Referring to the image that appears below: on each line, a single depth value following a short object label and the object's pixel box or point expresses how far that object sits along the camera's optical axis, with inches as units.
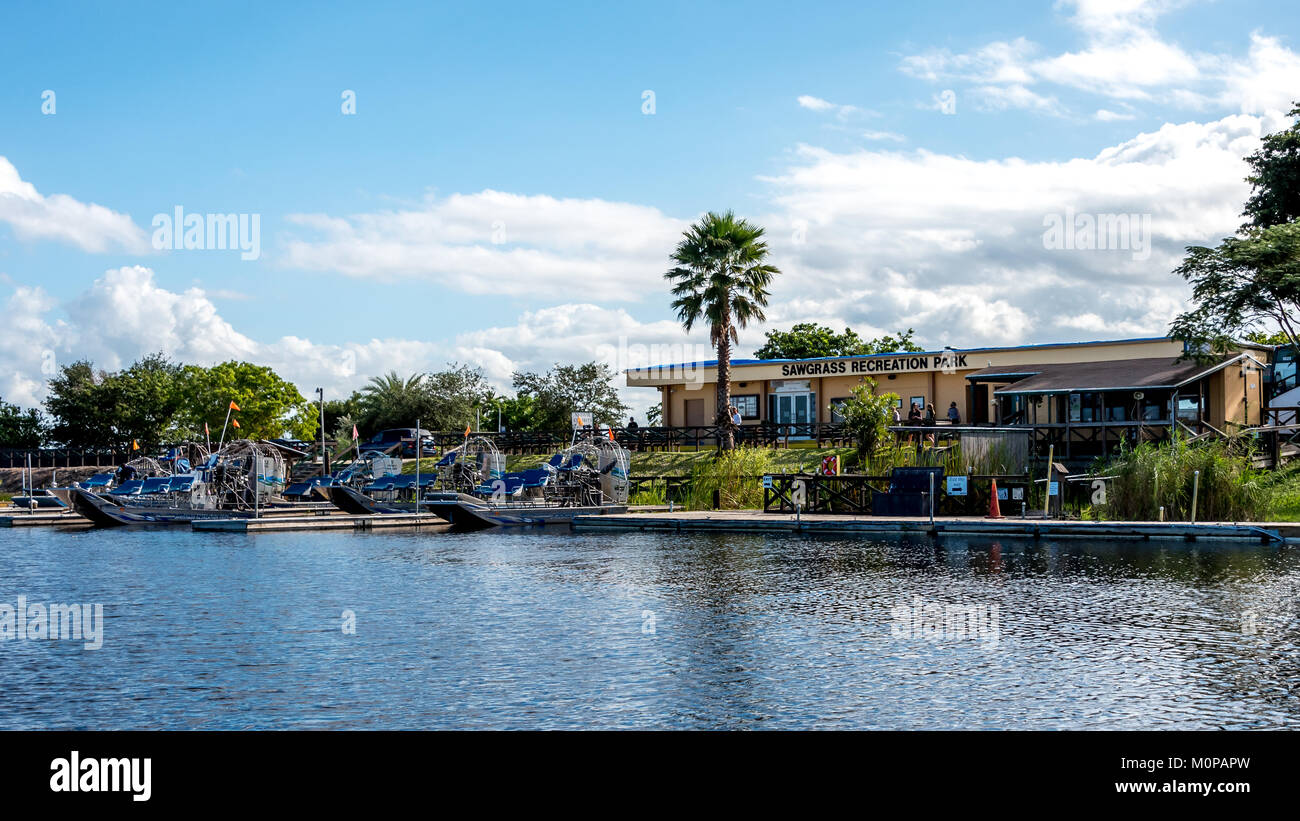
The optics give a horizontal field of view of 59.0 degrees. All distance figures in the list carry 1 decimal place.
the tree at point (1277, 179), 1740.9
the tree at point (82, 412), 3043.8
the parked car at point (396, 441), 2337.6
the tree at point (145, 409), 3004.4
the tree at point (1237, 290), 1486.2
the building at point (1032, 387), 1513.3
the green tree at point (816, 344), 3021.7
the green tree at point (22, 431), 3127.5
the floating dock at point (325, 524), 1429.6
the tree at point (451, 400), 2812.5
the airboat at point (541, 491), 1513.3
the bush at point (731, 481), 1611.7
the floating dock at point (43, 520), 1684.3
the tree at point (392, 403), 2822.3
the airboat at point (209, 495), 1594.5
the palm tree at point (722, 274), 1786.4
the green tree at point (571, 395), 2687.0
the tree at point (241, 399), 3009.4
